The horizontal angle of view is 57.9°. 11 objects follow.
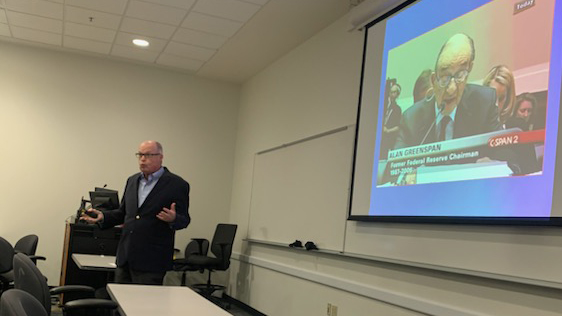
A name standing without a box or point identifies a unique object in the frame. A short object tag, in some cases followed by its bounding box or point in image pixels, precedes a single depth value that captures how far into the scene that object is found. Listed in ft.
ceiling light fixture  19.83
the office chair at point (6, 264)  15.87
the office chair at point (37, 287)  7.06
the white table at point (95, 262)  11.93
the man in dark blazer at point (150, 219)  11.02
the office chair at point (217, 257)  19.86
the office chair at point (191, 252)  20.39
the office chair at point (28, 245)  17.94
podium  16.42
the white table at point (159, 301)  6.95
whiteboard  14.51
